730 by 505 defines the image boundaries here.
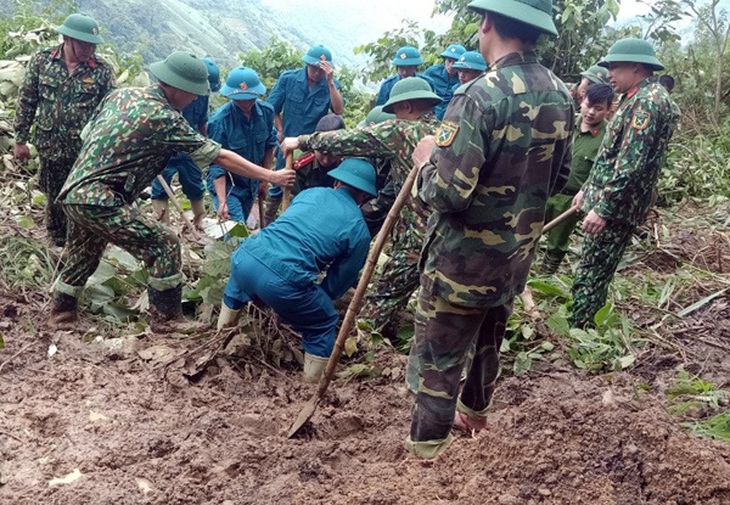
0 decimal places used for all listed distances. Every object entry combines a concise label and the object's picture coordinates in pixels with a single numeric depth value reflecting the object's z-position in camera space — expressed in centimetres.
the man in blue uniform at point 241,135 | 618
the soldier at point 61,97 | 507
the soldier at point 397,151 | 402
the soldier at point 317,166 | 451
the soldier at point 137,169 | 388
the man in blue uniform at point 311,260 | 358
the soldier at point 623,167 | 409
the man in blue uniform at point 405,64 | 747
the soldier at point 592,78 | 609
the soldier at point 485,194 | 238
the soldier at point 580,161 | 552
